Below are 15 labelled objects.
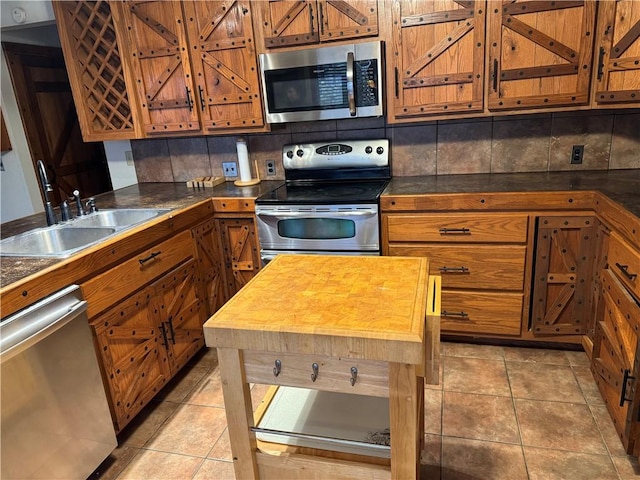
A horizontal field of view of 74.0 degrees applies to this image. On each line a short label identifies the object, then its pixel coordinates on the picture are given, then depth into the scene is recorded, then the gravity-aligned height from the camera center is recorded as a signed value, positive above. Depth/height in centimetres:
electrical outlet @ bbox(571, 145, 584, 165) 255 -30
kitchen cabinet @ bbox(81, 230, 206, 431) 177 -84
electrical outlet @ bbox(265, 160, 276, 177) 305 -28
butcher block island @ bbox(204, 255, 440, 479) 103 -54
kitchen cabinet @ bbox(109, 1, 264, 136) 255 +41
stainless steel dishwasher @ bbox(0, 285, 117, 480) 135 -85
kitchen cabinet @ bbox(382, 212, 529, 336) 226 -78
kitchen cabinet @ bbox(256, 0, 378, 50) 237 +56
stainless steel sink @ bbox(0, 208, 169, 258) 195 -43
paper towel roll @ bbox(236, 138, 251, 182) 290 -21
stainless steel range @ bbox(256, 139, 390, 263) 238 -43
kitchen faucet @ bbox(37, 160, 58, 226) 200 -28
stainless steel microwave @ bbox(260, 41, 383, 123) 240 +22
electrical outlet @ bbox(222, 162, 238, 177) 312 -28
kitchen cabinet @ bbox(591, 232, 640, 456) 157 -94
